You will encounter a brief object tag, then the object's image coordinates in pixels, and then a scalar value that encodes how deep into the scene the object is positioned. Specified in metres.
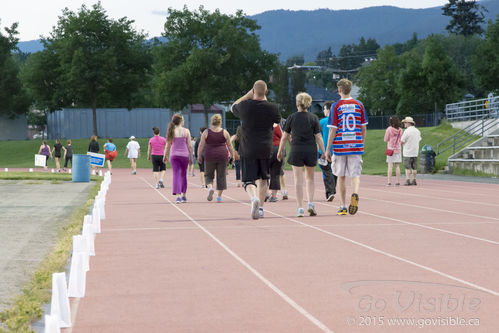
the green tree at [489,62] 62.41
